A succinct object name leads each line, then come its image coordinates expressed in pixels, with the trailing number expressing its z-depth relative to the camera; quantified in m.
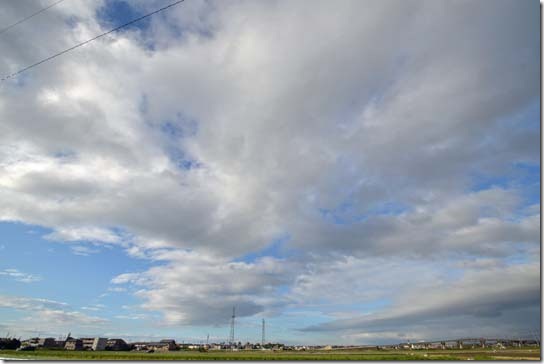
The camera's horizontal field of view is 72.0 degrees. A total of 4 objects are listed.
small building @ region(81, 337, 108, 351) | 195.75
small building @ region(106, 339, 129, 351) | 197.29
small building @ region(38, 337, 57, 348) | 186.76
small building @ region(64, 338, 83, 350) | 187.39
